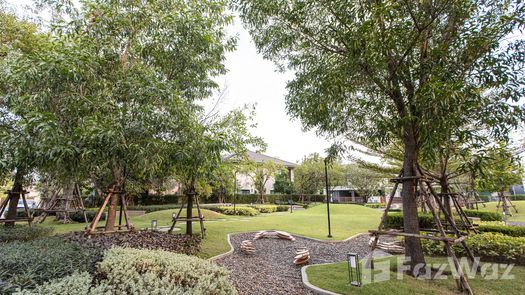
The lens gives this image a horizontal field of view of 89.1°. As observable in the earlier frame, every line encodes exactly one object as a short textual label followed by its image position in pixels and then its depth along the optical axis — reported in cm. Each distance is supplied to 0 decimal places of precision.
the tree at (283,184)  3559
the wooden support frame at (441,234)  411
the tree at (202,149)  598
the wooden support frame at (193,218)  818
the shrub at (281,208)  2476
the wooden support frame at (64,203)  1502
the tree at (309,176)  3378
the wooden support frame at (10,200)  840
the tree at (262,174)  2871
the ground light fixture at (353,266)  421
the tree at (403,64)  398
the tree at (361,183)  3494
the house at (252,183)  3578
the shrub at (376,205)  3069
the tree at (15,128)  506
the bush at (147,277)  270
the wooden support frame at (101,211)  552
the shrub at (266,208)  2257
